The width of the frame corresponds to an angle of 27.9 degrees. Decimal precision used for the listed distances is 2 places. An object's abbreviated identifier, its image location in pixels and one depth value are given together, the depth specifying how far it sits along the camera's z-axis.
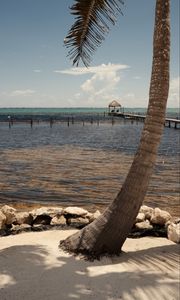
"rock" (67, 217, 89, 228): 10.32
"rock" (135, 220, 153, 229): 10.12
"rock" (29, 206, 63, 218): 10.87
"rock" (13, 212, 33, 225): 10.54
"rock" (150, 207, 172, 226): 10.38
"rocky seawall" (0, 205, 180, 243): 9.86
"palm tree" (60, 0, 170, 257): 6.79
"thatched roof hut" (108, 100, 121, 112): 84.16
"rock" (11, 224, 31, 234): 9.75
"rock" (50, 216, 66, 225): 10.56
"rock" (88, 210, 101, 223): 10.61
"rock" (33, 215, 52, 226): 10.70
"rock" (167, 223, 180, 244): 8.92
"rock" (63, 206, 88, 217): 10.94
